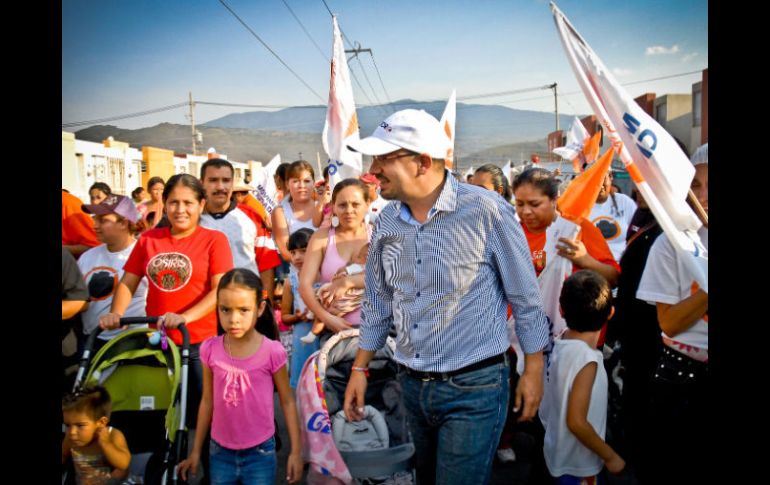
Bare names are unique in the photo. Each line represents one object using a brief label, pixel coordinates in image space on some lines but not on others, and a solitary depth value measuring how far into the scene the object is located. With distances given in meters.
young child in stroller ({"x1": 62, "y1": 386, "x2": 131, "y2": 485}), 2.98
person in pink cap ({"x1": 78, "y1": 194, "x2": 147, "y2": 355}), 4.34
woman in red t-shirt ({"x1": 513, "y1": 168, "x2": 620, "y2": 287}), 3.55
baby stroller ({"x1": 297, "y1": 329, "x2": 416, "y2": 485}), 3.05
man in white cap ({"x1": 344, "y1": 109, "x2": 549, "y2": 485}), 2.38
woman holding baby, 3.87
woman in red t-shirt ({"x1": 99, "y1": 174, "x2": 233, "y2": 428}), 3.62
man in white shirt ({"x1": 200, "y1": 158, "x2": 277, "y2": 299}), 4.68
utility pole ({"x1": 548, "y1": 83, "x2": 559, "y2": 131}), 47.00
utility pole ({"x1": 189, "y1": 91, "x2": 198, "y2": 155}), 45.43
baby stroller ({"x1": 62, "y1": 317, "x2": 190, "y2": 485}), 3.25
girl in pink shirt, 3.12
